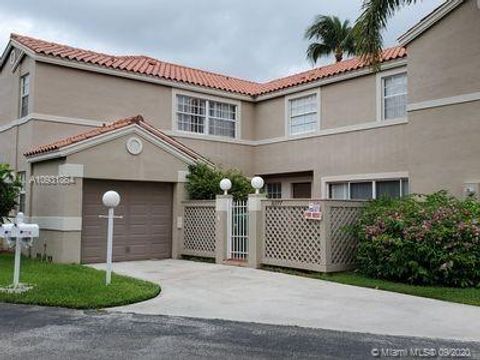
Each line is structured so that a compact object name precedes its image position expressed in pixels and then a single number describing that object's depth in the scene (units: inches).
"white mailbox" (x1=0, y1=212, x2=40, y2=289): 380.5
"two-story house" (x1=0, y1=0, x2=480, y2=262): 559.5
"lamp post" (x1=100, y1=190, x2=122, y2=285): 398.3
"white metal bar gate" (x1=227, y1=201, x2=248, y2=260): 566.9
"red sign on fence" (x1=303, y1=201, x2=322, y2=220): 487.5
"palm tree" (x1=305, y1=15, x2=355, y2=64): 1437.0
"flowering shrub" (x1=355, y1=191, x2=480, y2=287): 415.2
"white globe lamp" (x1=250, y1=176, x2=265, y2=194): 560.4
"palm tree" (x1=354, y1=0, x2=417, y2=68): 525.0
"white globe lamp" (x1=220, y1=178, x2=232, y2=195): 586.6
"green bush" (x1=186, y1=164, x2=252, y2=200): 642.8
